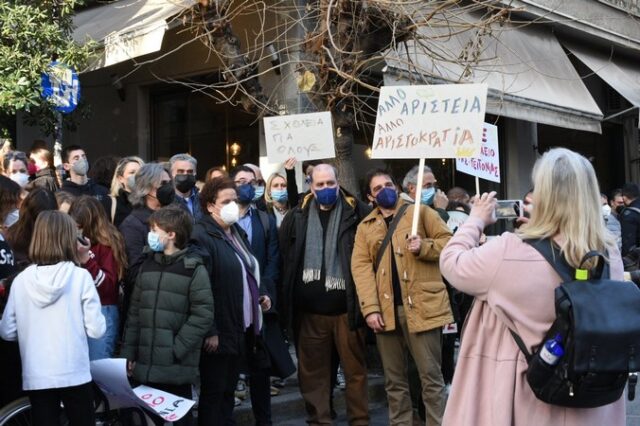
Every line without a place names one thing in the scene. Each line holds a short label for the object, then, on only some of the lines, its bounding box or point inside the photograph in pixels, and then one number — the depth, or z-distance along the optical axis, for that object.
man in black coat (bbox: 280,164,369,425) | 6.61
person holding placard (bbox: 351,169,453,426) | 6.15
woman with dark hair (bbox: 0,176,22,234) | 5.50
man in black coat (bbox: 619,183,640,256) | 12.47
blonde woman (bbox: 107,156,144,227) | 6.89
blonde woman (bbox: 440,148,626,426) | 3.32
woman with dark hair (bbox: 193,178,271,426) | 5.82
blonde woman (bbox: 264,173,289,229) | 7.88
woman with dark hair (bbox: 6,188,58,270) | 5.44
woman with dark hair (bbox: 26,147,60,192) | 7.55
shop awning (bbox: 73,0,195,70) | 9.75
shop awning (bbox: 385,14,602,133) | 10.40
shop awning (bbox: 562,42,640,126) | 15.11
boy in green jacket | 5.36
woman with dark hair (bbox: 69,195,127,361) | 5.83
